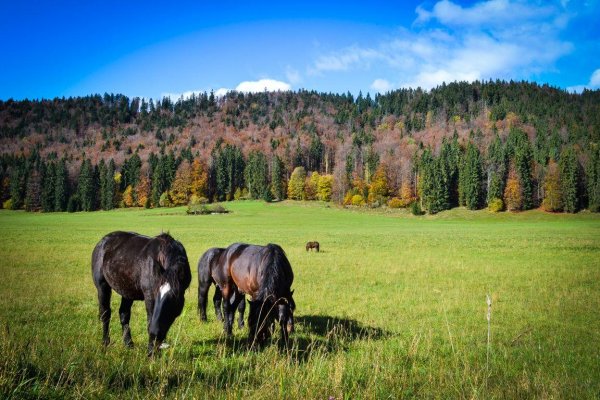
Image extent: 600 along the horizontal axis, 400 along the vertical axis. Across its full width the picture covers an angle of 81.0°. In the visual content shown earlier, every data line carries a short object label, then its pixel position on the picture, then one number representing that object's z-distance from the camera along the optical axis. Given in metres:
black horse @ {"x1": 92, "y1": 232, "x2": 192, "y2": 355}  5.85
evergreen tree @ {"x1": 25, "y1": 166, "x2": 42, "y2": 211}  103.75
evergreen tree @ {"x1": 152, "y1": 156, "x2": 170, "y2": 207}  108.69
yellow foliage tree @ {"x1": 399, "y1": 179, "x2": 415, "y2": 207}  103.76
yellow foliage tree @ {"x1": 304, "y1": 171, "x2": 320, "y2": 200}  114.31
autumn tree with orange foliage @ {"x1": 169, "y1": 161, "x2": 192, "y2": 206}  110.81
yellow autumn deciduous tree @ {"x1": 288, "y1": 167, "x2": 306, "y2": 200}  113.94
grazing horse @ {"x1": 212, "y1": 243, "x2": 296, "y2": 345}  6.19
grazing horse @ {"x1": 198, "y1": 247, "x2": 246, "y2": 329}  10.03
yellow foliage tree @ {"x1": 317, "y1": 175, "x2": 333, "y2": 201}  113.81
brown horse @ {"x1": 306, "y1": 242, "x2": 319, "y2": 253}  28.45
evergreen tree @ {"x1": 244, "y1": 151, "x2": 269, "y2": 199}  117.70
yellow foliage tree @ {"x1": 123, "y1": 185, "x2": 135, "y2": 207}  109.69
